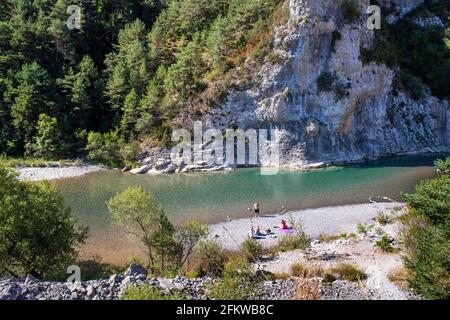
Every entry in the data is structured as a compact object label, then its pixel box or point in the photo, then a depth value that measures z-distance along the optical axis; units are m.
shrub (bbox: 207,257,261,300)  15.74
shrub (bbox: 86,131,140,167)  51.00
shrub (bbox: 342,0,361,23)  52.03
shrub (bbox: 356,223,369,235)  28.47
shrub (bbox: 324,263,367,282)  19.67
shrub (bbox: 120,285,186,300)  14.29
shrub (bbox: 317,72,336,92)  51.03
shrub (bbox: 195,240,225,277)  22.84
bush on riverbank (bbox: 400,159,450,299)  16.17
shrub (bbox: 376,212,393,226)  30.08
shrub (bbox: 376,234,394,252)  24.23
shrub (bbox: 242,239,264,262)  24.52
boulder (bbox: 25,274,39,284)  16.40
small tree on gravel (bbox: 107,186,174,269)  22.75
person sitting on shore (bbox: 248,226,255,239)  29.51
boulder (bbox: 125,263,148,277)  17.81
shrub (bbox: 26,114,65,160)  51.09
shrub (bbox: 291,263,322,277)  19.90
